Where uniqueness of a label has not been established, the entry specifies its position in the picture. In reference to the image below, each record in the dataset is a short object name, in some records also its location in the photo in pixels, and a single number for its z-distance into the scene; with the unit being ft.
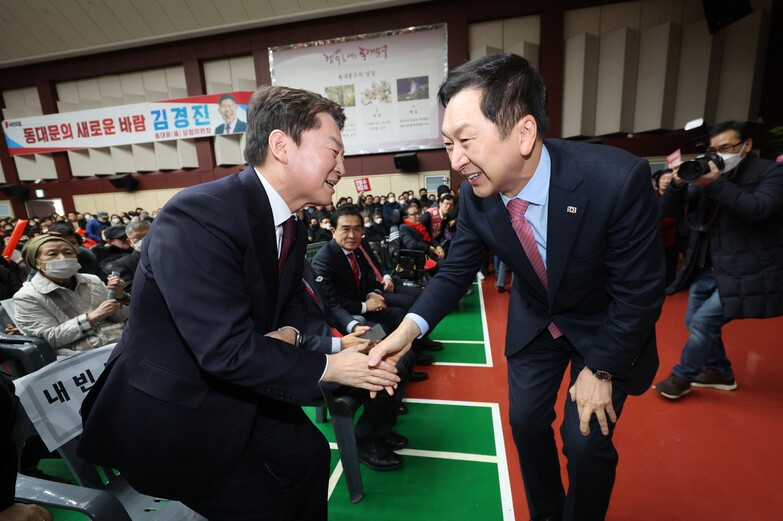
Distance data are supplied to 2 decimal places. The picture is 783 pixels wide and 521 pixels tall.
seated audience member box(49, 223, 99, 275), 12.55
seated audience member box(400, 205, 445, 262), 15.87
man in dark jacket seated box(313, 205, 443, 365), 10.19
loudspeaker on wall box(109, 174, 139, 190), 44.83
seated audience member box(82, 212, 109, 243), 32.49
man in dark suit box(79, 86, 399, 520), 3.18
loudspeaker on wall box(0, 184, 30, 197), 48.19
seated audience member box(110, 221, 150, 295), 11.79
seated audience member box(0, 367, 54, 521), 3.06
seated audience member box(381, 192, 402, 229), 34.60
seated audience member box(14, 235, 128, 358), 7.77
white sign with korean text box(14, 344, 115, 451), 4.55
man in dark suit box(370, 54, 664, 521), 3.76
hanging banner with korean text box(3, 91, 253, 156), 41.19
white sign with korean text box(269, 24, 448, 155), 37.73
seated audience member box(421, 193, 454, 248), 19.44
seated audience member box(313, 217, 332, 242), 20.10
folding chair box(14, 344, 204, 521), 4.58
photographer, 6.90
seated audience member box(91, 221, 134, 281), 13.89
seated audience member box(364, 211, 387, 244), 20.20
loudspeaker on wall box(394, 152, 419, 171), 39.27
